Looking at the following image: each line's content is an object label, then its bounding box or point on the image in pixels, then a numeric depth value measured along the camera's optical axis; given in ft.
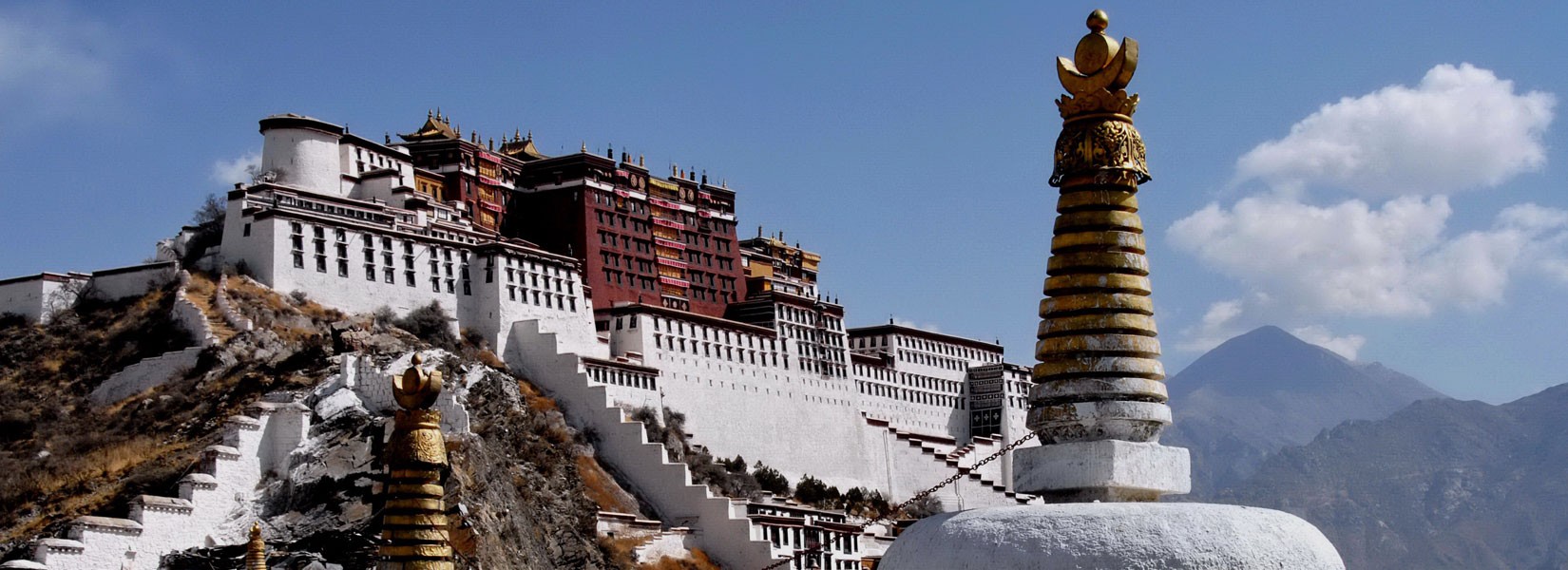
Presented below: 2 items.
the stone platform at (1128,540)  52.70
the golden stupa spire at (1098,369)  54.75
